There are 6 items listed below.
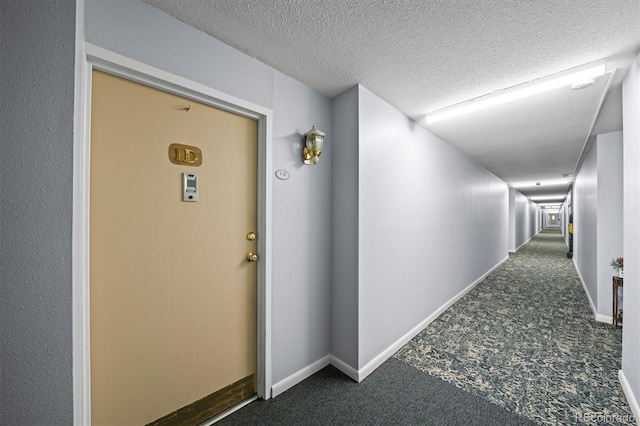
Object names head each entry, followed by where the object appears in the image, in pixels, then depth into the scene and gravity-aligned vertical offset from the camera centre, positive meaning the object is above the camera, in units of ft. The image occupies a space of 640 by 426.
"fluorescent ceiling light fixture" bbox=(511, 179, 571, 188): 21.53 +3.07
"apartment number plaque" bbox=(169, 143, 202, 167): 4.63 +1.15
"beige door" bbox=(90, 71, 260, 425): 3.97 -0.82
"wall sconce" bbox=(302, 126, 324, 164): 6.04 +1.71
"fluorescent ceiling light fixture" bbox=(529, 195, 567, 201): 35.34 +2.76
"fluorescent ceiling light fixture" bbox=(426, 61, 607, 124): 5.55 +3.36
